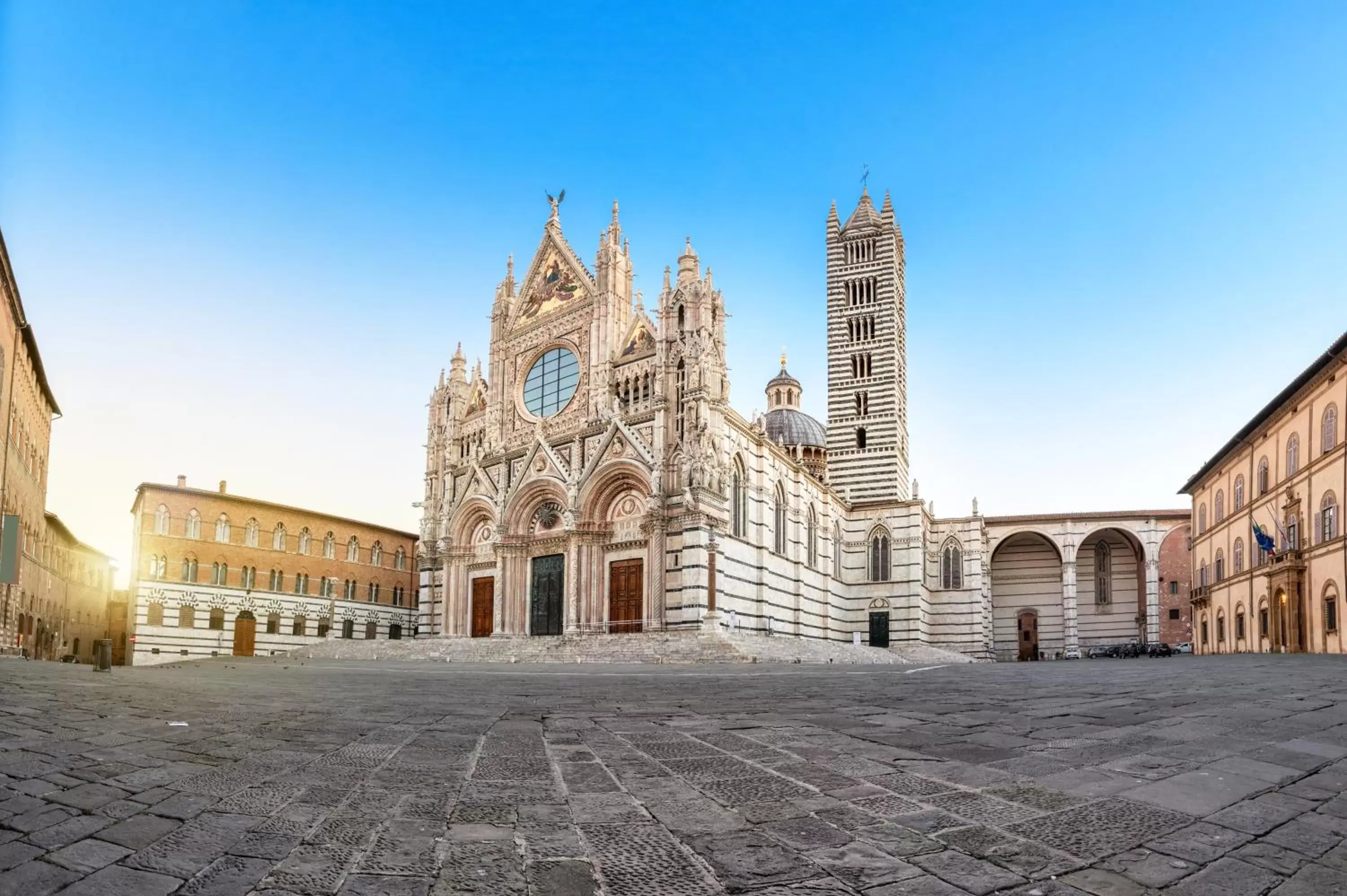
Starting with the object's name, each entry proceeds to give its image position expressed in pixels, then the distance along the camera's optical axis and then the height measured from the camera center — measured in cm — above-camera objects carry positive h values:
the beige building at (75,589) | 4716 -60
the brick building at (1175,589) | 5809 +35
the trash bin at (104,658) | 1833 -146
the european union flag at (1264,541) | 3569 +200
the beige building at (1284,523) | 3125 +273
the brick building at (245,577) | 4631 +19
